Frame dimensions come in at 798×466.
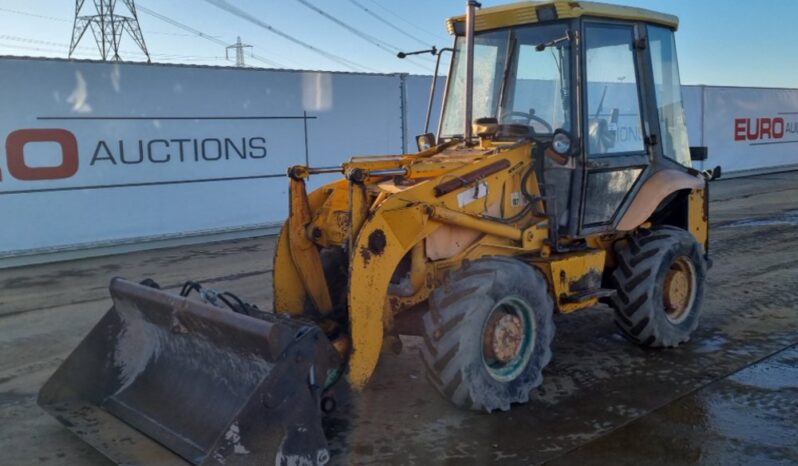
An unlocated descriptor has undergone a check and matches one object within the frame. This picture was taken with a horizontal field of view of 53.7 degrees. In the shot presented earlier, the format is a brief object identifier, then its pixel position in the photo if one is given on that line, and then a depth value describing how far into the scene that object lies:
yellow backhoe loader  4.17
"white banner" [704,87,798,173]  21.31
